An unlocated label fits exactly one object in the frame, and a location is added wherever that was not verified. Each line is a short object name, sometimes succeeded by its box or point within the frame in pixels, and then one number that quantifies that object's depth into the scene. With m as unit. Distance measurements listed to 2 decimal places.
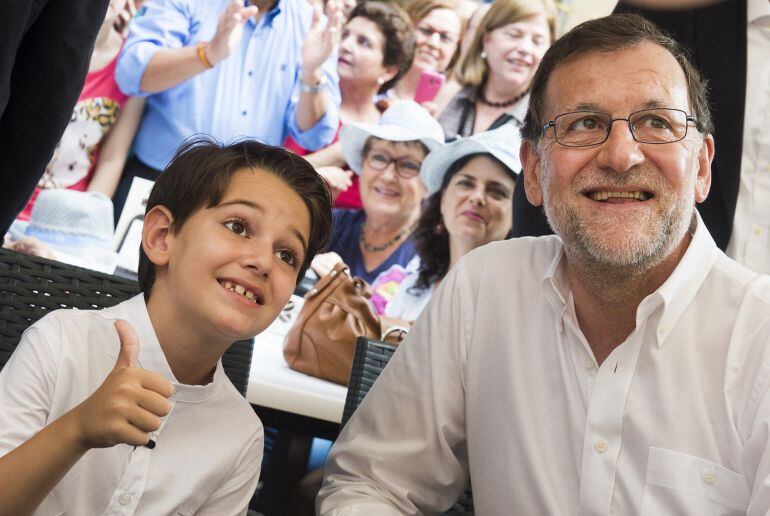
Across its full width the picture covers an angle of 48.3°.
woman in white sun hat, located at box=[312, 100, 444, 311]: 3.27
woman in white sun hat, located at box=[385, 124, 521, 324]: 3.29
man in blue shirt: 3.14
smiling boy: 0.98
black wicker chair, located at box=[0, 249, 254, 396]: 1.46
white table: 1.98
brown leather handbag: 2.37
